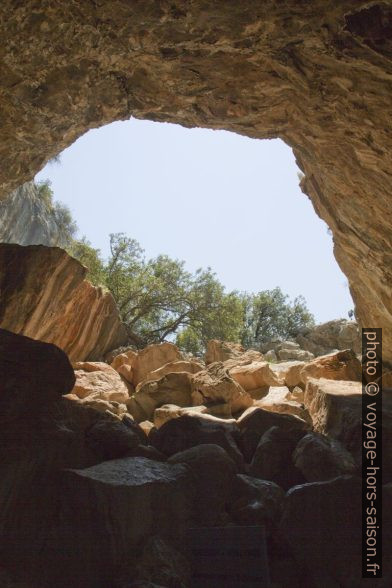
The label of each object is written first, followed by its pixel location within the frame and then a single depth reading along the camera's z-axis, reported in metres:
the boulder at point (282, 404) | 7.59
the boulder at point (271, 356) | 20.40
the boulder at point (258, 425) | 5.80
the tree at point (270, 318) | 30.93
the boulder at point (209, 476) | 4.10
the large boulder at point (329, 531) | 3.49
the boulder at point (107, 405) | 7.57
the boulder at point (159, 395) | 8.90
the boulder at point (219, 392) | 8.59
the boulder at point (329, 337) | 25.15
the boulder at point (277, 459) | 5.01
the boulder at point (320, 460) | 4.67
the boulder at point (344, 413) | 5.42
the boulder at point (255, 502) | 3.95
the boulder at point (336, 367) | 9.47
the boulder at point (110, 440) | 4.74
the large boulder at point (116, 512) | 3.26
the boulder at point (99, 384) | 9.78
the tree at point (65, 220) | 26.74
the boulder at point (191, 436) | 5.34
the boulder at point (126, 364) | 12.97
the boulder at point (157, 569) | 3.09
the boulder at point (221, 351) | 13.51
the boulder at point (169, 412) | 7.57
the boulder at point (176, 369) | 10.81
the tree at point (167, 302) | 22.41
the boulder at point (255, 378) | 10.56
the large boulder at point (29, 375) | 4.36
